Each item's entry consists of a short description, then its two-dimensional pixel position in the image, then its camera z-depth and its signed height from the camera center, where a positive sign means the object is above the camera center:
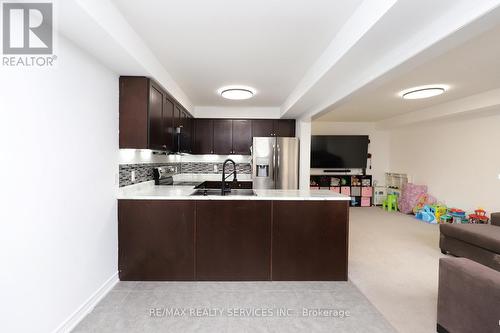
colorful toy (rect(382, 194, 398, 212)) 6.54 -1.04
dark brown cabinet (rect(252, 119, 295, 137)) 5.07 +0.73
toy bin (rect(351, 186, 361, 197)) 7.02 -0.78
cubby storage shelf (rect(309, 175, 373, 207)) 6.91 -0.61
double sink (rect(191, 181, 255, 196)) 2.98 -0.40
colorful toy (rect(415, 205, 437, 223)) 5.27 -1.08
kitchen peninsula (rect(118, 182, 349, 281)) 2.53 -0.78
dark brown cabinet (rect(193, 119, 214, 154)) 5.08 +0.57
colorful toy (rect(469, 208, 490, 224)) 4.29 -0.92
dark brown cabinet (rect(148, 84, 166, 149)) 2.64 +0.50
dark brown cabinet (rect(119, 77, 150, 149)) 2.54 +0.51
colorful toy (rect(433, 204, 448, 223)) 5.13 -0.98
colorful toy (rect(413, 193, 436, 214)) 5.65 -0.85
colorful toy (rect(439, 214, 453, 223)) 4.87 -1.07
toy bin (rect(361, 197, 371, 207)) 7.03 -1.09
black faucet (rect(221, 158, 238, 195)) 2.77 -0.29
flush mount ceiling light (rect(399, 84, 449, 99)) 3.61 +1.12
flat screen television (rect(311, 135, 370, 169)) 6.85 +0.36
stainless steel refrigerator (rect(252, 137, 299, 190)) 4.65 +0.00
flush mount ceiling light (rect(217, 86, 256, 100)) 3.68 +1.08
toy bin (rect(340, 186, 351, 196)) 6.96 -0.75
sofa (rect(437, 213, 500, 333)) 1.43 -0.85
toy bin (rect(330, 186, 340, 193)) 6.89 -0.69
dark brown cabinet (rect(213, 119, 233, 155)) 5.08 +0.65
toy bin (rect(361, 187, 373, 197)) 7.02 -0.78
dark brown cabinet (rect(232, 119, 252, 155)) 5.07 +0.66
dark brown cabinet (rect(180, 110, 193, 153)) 4.02 +0.52
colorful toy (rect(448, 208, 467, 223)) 4.71 -0.99
